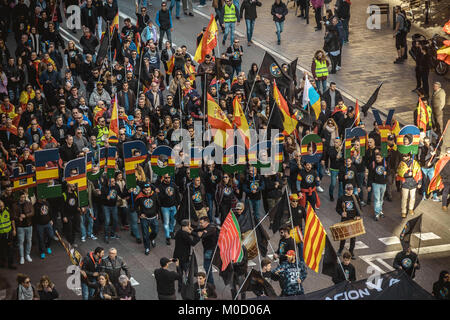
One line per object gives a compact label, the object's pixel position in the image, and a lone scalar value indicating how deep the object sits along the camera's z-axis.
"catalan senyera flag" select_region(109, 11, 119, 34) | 25.86
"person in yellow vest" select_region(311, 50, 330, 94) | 26.21
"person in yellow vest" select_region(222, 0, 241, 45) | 29.52
